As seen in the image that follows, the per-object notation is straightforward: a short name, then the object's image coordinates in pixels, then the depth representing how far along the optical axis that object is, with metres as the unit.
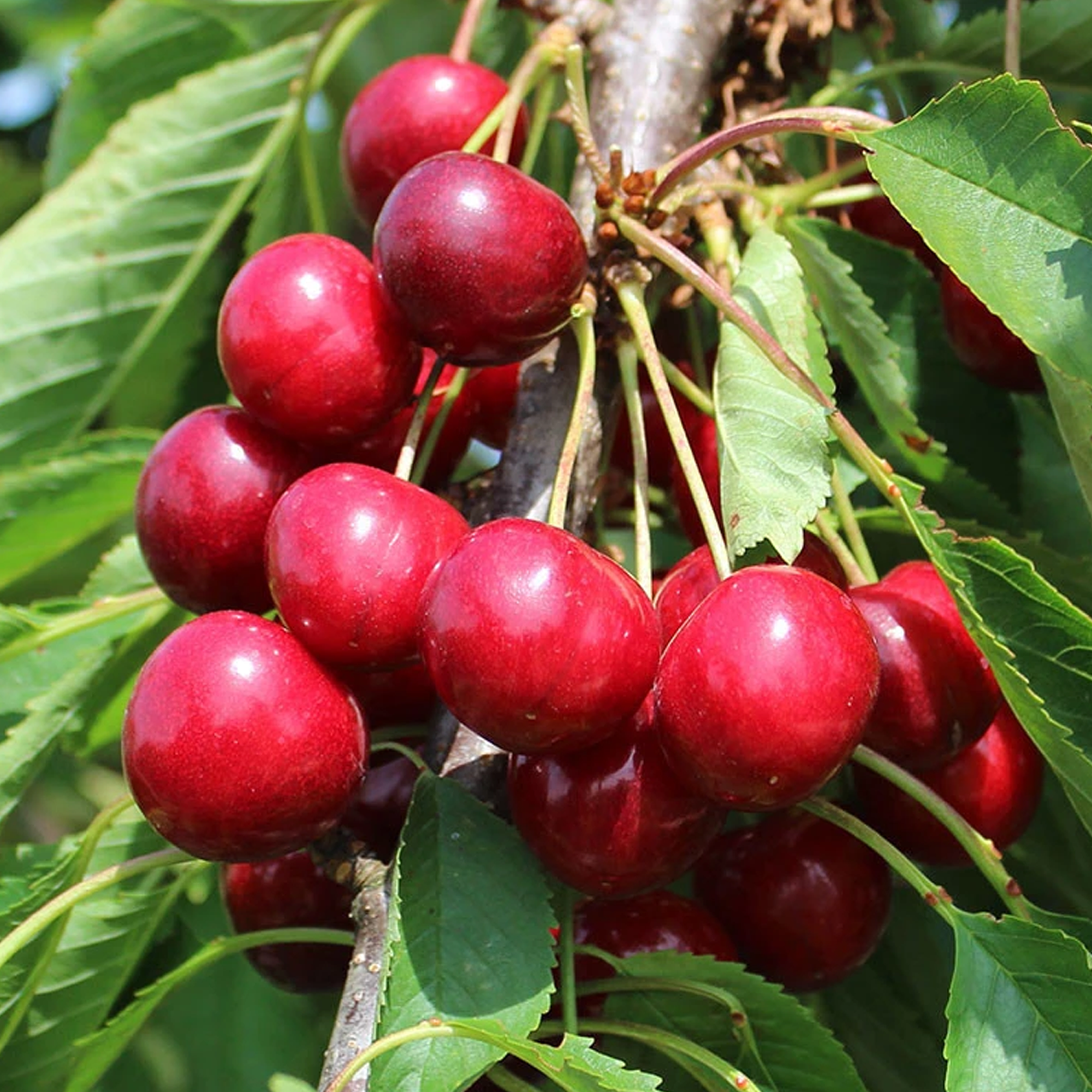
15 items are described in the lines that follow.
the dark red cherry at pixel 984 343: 0.43
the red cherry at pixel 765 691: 0.37
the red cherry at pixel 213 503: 0.40
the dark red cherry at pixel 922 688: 0.39
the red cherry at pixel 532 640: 0.37
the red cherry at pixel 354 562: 0.38
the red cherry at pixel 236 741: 0.38
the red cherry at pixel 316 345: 0.39
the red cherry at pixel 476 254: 0.39
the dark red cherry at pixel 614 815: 0.38
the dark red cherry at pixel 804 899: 0.40
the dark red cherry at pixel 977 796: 0.40
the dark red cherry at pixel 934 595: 0.40
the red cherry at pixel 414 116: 0.44
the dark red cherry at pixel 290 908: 0.41
